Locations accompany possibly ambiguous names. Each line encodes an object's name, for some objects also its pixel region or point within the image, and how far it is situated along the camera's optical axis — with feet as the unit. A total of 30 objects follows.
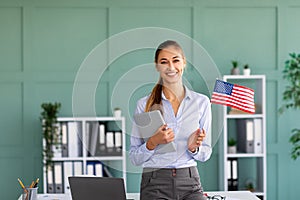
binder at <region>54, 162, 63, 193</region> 28.18
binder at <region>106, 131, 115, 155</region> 28.36
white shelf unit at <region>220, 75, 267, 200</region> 28.76
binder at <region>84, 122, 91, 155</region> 27.97
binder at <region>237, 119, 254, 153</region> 28.86
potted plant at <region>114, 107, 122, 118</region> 27.61
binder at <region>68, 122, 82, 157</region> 28.32
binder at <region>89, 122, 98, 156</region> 28.01
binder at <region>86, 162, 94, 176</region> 28.38
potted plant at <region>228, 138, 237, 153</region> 29.09
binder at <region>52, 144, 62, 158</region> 28.16
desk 17.66
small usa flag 18.70
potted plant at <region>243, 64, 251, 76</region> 29.07
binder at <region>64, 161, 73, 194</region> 28.26
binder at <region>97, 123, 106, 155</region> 28.30
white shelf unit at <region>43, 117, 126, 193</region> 27.99
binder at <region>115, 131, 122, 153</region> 28.53
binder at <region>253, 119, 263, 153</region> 28.86
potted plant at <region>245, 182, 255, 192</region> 29.47
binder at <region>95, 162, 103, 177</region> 28.38
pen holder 16.83
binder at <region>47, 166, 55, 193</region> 28.16
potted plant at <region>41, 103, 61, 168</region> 27.87
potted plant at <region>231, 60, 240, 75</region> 29.11
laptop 14.52
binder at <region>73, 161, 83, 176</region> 28.34
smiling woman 15.30
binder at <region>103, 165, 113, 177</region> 28.53
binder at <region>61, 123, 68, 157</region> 28.26
